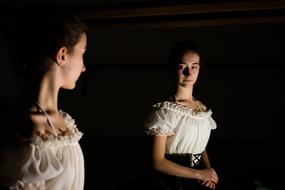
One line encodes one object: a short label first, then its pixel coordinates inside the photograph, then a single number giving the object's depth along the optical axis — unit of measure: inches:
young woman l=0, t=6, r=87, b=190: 25.5
